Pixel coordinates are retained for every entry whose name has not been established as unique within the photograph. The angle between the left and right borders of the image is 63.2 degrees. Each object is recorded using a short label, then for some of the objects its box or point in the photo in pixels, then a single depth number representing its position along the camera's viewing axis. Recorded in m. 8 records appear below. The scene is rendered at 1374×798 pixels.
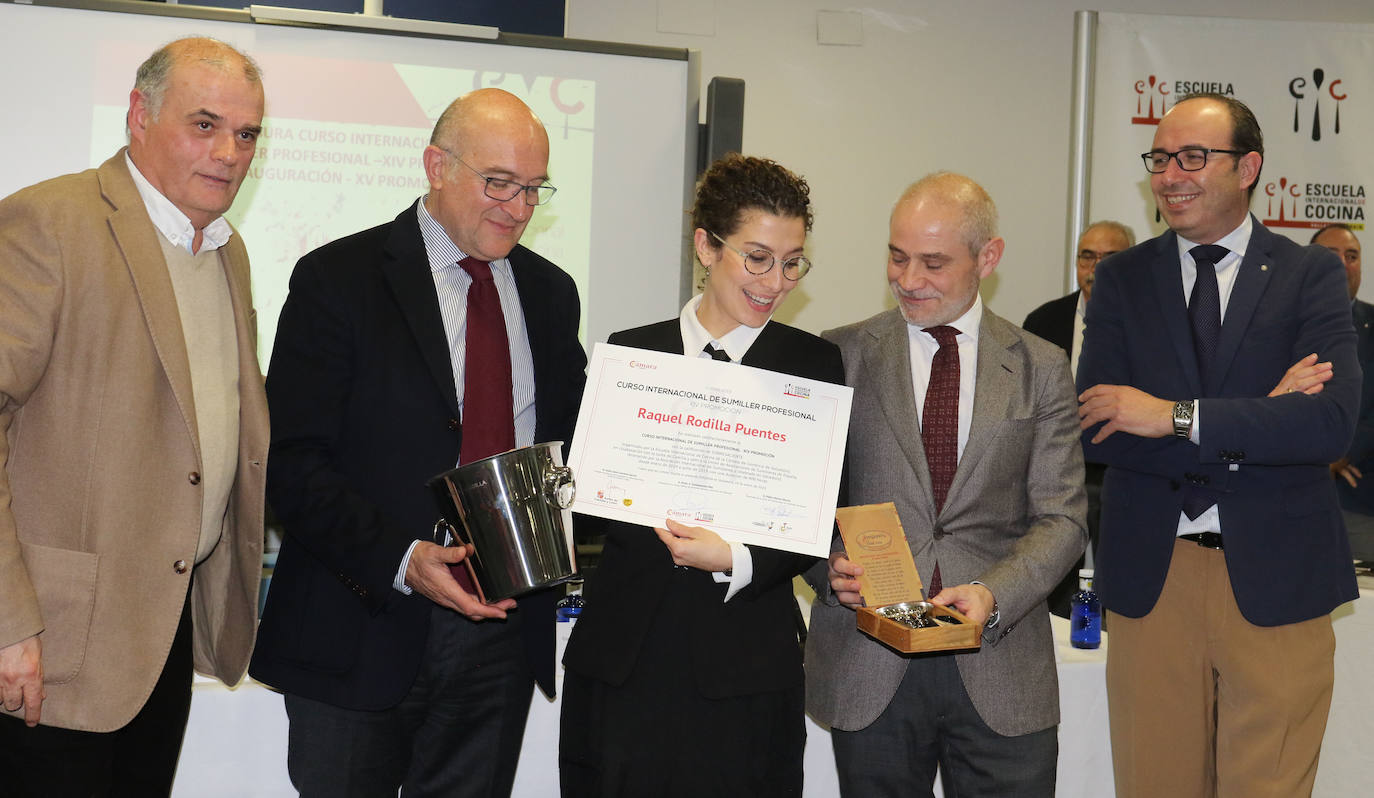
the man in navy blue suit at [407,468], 2.33
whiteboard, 4.51
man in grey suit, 2.44
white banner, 6.56
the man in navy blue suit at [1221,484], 2.85
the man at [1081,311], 5.57
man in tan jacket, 2.07
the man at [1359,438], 5.98
